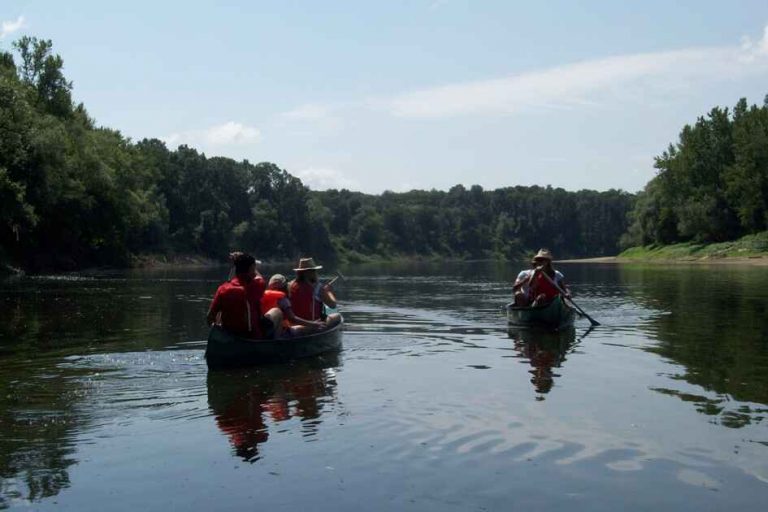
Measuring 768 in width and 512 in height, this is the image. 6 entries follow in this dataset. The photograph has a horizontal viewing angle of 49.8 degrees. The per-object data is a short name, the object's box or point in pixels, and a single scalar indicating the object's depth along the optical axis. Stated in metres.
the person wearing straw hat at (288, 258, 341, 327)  16.52
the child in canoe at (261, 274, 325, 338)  14.96
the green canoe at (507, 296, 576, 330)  20.28
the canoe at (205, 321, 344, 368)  13.54
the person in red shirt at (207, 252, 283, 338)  13.41
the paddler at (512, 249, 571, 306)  20.81
